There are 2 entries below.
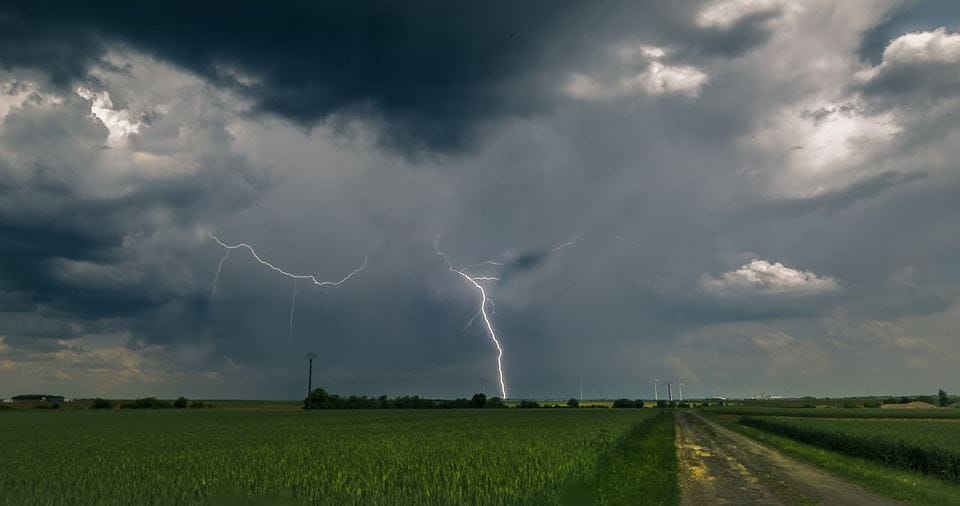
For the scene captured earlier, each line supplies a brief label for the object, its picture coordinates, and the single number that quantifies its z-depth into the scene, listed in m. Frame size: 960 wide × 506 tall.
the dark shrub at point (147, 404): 176.56
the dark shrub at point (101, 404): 169.12
